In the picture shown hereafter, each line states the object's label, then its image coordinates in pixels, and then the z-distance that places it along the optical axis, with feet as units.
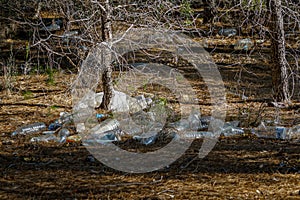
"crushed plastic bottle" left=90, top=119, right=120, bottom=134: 36.22
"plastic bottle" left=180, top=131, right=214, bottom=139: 34.42
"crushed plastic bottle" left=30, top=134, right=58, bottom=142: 34.04
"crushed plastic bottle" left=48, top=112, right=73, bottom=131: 38.22
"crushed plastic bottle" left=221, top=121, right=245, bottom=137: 35.45
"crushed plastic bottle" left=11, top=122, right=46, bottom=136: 36.78
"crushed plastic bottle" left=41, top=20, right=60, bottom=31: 78.39
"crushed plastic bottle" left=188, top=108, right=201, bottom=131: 37.43
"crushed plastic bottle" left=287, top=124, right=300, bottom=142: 33.60
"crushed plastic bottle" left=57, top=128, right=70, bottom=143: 34.04
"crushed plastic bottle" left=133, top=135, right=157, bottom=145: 32.88
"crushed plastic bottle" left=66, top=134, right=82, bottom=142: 33.96
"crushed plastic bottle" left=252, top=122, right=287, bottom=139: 34.27
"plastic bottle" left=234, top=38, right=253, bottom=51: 68.49
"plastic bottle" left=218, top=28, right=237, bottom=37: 78.08
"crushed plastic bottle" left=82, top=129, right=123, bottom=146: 32.94
